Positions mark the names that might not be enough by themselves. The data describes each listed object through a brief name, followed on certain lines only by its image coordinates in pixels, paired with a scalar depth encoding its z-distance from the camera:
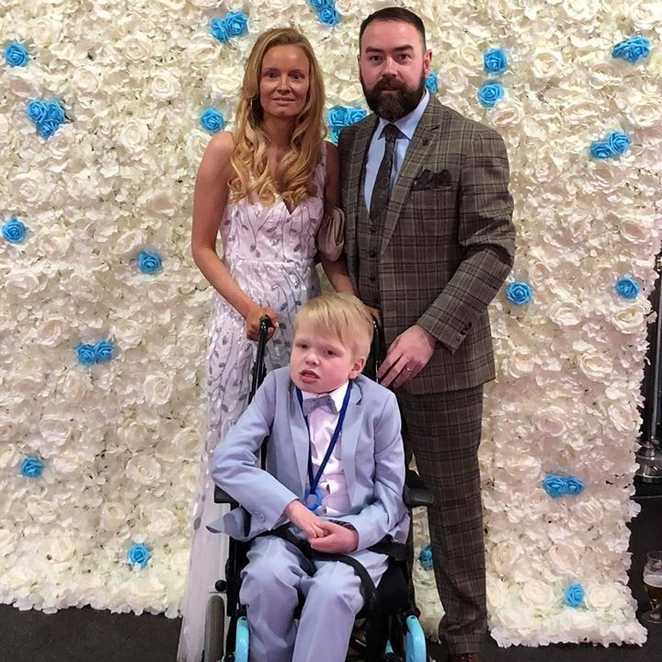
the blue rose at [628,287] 3.07
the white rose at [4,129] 3.13
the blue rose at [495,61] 2.96
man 2.49
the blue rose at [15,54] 3.07
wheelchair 2.01
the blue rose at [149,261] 3.17
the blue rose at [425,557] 3.39
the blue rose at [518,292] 3.08
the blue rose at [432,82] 3.02
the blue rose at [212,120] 3.08
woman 2.53
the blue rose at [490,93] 2.97
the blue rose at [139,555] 3.37
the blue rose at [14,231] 3.18
